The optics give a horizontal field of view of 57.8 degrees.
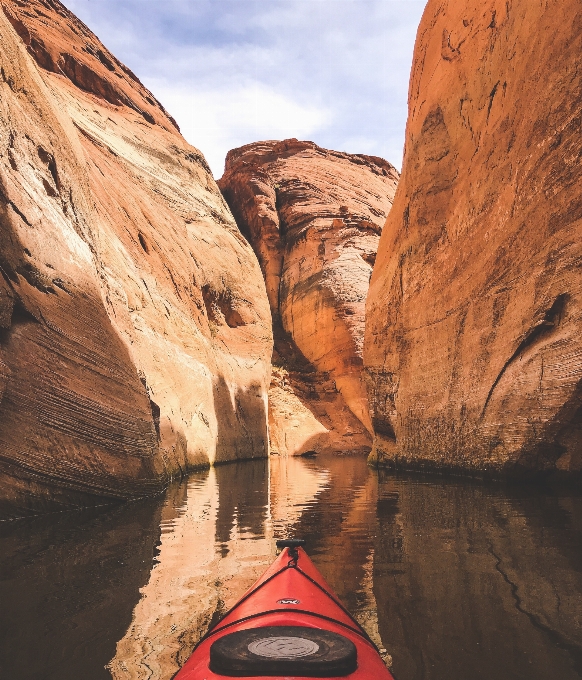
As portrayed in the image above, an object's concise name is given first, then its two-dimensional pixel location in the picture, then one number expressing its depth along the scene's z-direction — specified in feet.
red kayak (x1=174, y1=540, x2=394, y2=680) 5.48
